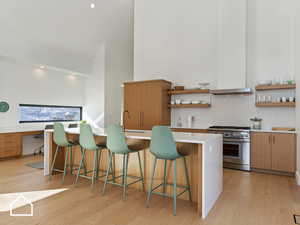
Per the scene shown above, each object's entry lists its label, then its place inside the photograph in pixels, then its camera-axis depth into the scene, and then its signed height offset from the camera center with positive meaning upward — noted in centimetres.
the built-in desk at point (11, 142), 527 -73
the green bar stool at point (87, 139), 330 -39
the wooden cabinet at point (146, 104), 548 +32
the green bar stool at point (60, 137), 370 -40
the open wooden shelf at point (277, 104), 441 +29
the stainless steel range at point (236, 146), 450 -66
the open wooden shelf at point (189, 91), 534 +66
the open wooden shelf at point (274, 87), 441 +67
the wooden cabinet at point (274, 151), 410 -70
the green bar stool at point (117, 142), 297 -38
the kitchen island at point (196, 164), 247 -69
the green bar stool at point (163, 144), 256 -36
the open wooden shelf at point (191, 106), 535 +28
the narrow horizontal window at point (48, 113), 623 +5
